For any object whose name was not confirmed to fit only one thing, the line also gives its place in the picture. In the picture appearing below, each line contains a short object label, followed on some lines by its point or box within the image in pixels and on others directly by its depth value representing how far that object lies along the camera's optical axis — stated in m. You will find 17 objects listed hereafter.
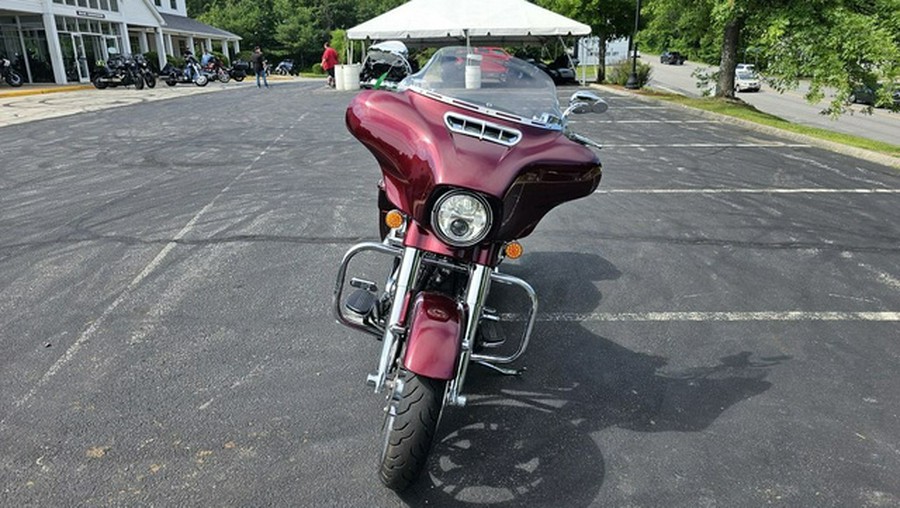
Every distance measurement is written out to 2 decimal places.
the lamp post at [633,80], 25.38
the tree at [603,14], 29.31
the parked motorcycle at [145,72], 25.78
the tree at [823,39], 11.12
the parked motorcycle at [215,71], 32.47
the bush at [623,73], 27.77
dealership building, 26.83
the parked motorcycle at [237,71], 34.50
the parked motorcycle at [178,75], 28.23
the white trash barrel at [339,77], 23.95
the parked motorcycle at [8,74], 23.73
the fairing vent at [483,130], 2.54
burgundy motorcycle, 2.39
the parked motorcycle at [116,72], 25.31
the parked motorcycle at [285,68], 49.09
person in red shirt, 24.96
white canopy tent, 16.22
